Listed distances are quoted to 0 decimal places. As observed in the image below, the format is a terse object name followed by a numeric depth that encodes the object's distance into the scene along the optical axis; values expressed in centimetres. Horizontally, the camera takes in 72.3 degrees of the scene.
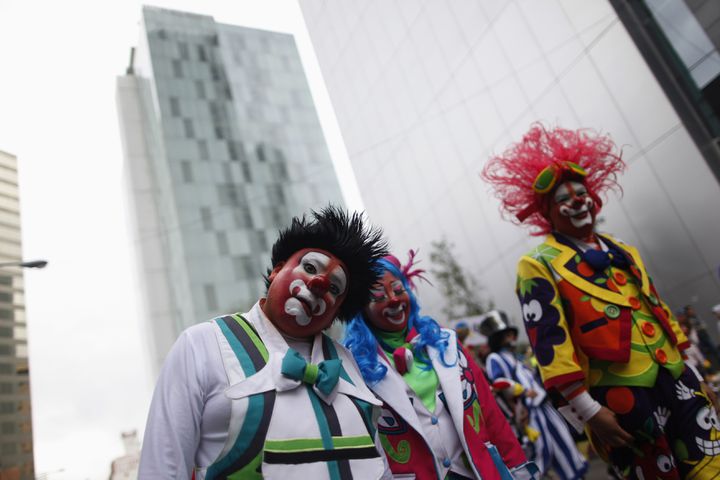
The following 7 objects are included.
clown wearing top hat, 403
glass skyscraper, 2880
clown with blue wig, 207
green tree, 1061
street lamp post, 763
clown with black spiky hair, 143
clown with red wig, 209
